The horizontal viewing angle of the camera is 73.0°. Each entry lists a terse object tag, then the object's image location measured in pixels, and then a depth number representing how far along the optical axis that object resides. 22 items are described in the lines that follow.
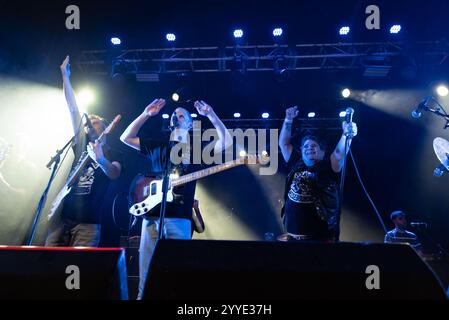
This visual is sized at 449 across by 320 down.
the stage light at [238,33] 5.43
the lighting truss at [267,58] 5.54
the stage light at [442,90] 6.09
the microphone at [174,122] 2.96
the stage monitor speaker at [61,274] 1.28
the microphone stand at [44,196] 2.69
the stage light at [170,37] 5.56
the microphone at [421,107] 4.95
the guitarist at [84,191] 3.10
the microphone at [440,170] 5.92
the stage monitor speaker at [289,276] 1.22
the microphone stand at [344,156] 2.64
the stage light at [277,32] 5.38
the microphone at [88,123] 3.61
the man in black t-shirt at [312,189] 2.72
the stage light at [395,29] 5.16
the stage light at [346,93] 6.34
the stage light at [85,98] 6.16
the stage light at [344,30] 5.29
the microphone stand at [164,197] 2.39
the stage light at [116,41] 5.63
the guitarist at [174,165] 2.84
